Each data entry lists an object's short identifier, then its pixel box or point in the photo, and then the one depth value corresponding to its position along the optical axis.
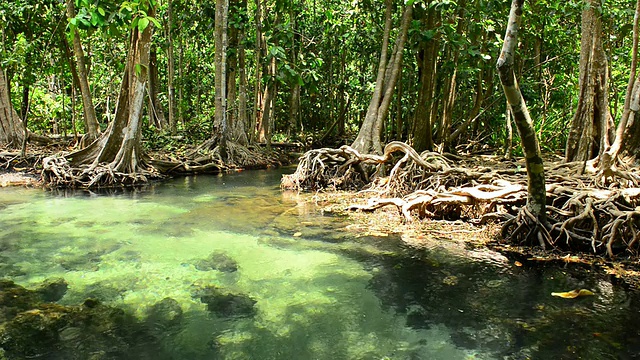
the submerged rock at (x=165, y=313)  3.68
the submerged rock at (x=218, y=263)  4.90
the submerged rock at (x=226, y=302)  3.87
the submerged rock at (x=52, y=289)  4.10
